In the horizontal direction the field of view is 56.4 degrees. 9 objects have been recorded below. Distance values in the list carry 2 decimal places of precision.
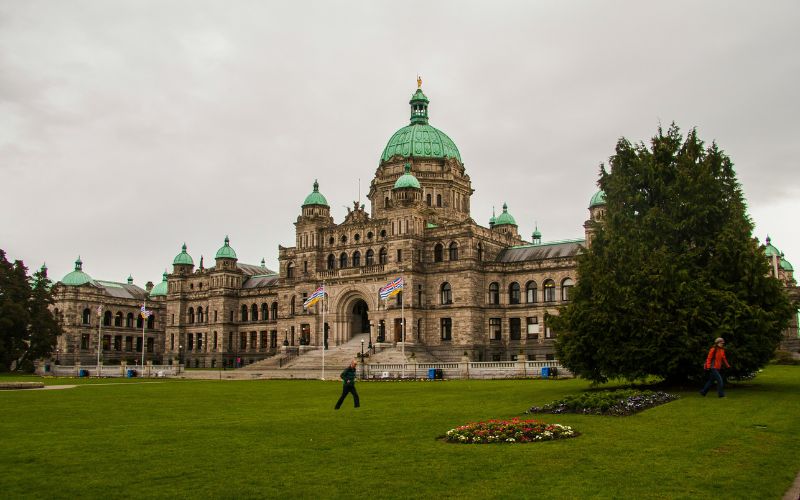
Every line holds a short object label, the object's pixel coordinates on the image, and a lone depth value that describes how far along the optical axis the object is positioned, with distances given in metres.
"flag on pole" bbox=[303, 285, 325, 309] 64.56
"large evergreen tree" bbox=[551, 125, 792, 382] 31.25
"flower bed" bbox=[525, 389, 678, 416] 23.52
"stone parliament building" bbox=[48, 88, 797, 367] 75.31
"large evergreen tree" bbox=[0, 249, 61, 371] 73.50
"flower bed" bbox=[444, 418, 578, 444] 18.09
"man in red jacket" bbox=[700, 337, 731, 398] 25.19
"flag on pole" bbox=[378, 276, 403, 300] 62.16
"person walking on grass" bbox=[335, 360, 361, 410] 27.27
